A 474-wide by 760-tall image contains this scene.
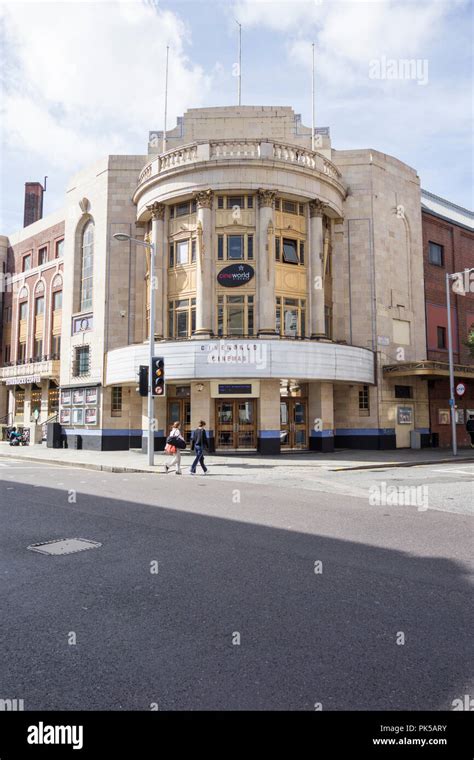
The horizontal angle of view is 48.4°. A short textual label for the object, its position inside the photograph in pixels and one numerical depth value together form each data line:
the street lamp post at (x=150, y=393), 19.50
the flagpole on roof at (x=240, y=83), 32.06
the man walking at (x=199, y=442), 17.31
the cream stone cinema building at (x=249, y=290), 25.70
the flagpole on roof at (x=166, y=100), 30.72
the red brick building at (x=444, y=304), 33.06
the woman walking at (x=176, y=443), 17.45
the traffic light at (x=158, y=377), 19.80
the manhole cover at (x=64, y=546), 6.78
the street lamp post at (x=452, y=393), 25.43
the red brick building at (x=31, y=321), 37.91
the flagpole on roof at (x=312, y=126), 30.44
